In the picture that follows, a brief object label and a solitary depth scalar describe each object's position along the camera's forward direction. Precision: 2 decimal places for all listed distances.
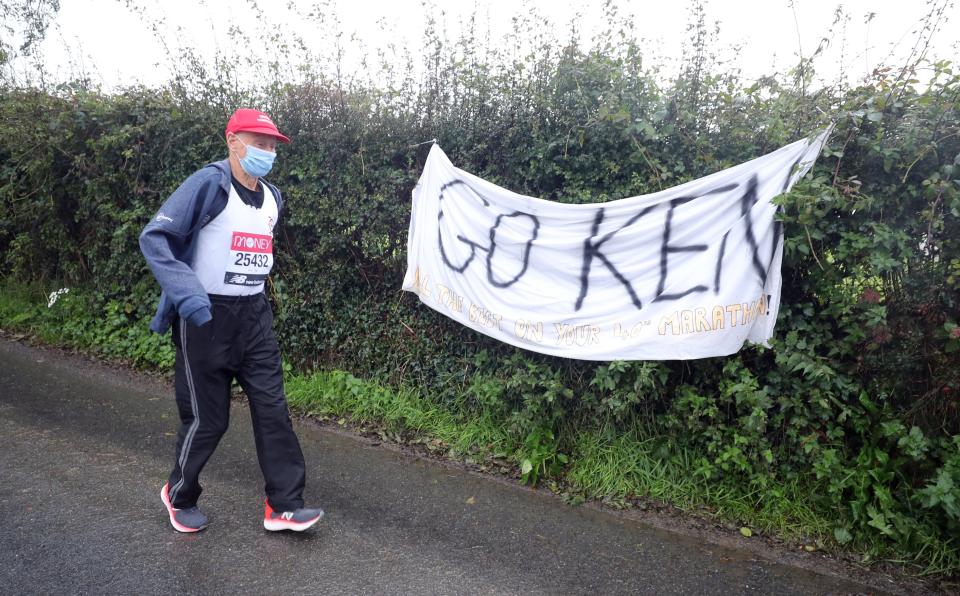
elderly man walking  3.24
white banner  3.70
